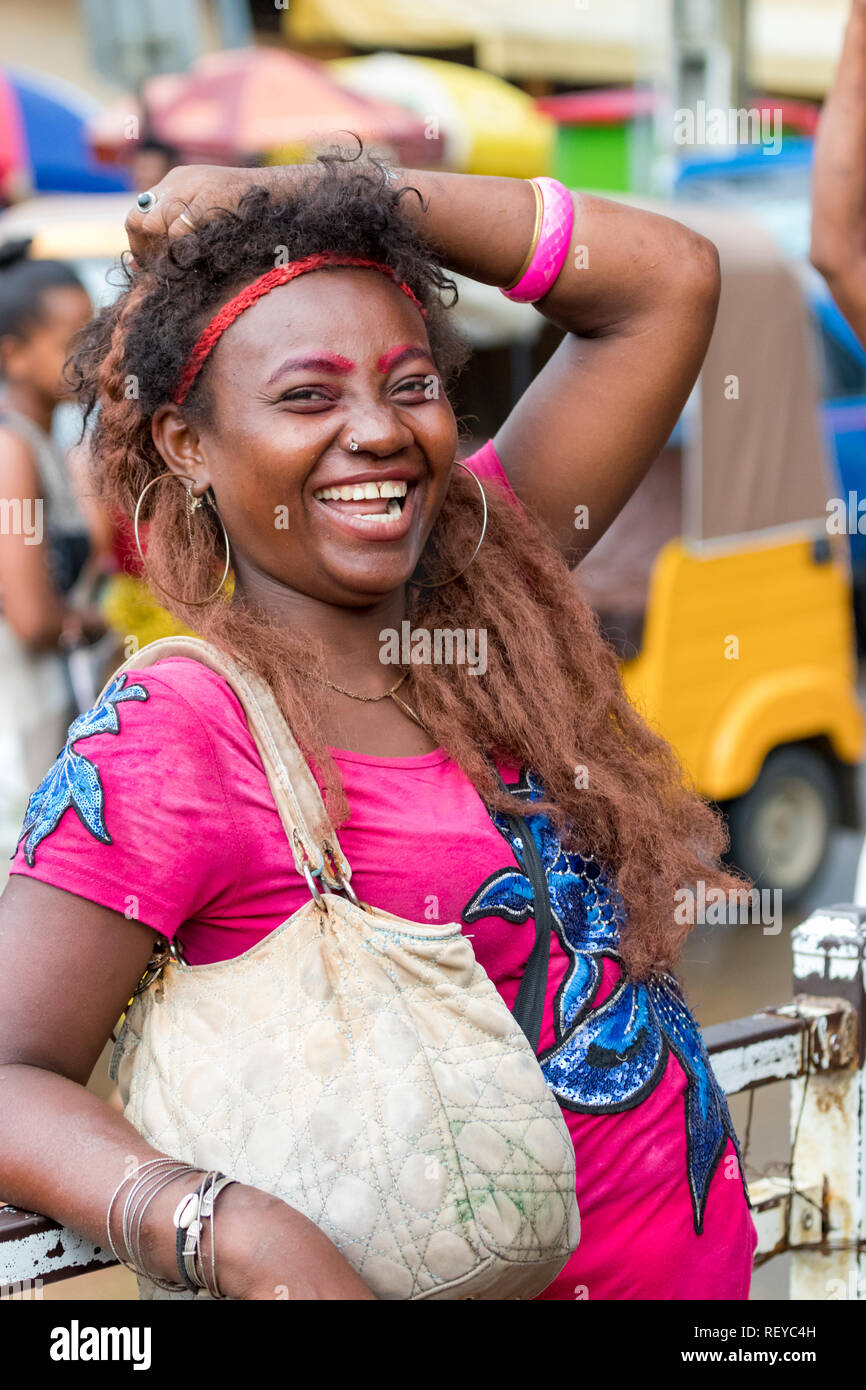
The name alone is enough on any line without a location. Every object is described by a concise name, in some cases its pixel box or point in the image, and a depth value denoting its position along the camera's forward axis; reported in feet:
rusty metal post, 7.42
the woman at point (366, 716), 4.48
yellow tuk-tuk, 17.01
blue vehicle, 22.95
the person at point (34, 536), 12.82
